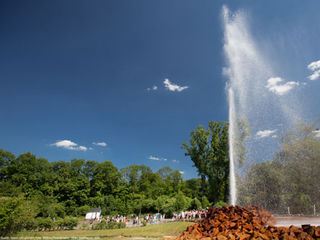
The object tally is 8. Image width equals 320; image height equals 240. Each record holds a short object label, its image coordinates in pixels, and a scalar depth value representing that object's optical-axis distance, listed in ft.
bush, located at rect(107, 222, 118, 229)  65.26
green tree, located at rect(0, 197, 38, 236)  42.60
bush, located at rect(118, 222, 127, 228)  66.44
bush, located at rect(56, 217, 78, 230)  74.50
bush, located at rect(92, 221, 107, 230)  64.90
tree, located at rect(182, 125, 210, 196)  110.11
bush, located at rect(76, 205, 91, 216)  148.25
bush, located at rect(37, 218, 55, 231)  69.19
